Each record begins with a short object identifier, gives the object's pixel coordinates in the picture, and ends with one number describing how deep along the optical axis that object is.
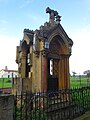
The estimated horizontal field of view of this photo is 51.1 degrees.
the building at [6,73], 54.52
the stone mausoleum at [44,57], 4.89
